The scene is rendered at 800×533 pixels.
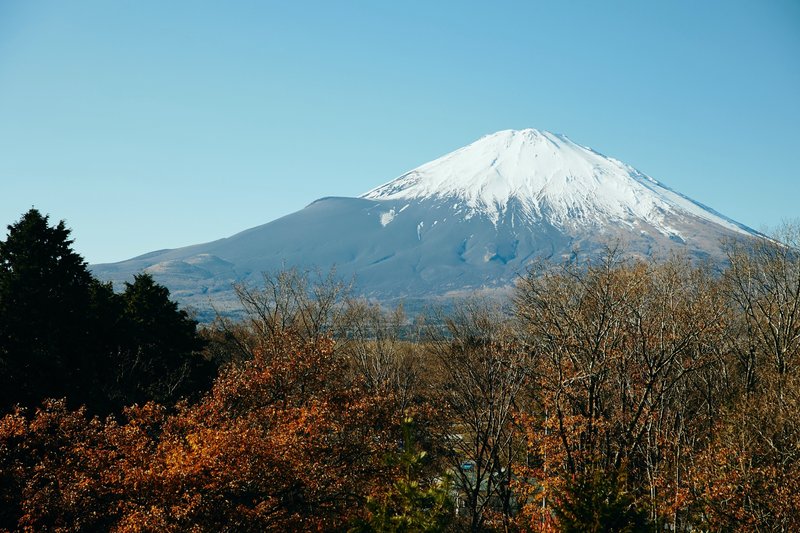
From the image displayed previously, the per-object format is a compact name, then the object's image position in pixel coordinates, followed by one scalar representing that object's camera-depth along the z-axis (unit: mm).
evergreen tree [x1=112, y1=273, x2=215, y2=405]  29703
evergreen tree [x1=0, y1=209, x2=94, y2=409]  22969
